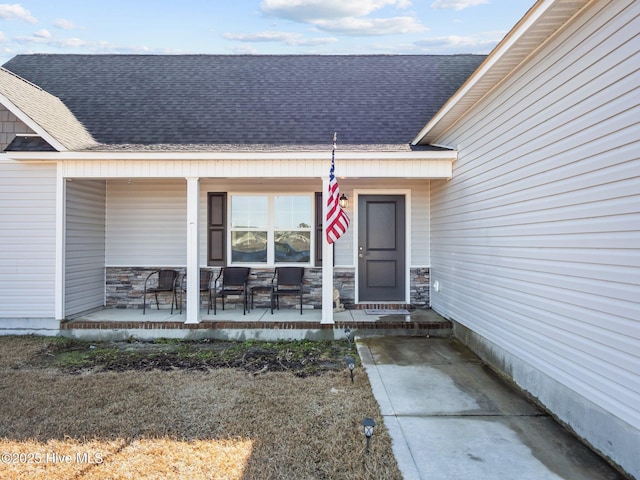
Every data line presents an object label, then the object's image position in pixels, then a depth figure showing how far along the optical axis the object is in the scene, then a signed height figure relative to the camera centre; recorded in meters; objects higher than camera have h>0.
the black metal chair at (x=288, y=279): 6.85 -0.63
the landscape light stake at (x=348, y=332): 5.62 -1.27
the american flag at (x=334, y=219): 5.71 +0.35
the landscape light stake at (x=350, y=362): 3.99 -1.20
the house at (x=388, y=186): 2.76 +0.77
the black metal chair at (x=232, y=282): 6.87 -0.69
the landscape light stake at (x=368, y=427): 2.71 -1.25
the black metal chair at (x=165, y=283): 7.04 -0.73
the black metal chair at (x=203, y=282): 7.05 -0.71
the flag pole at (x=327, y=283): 5.99 -0.61
